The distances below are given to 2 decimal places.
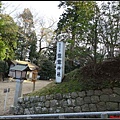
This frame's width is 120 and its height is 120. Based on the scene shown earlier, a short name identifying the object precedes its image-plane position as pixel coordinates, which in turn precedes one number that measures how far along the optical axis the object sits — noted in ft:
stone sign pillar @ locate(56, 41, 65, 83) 21.85
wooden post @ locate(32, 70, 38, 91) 35.15
